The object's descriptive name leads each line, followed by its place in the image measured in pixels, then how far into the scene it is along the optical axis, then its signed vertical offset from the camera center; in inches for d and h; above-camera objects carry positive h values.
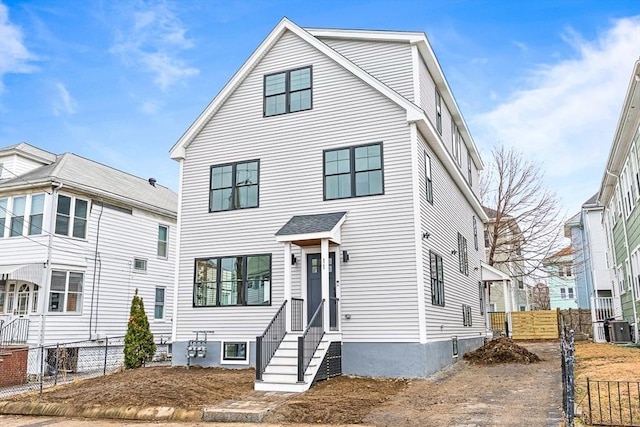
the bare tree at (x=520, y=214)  1267.2 +231.9
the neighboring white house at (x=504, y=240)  1278.3 +171.6
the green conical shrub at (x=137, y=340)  631.2 -32.5
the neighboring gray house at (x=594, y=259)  932.6 +115.9
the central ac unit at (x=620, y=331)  749.9 -30.4
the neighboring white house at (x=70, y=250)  711.7 +91.7
